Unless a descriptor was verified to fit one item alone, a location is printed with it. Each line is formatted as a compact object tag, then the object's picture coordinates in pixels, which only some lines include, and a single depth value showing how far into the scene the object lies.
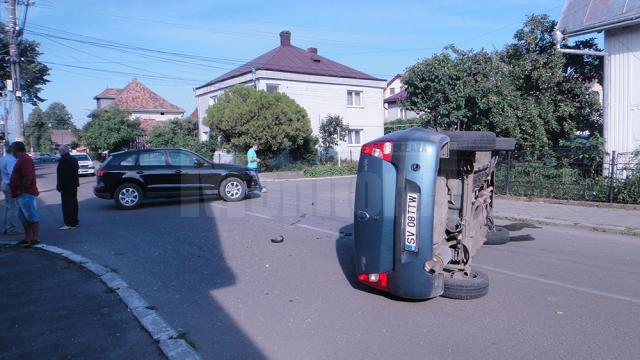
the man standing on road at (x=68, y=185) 10.45
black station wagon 13.29
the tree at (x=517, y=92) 15.42
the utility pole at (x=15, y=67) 22.17
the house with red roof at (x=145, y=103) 60.97
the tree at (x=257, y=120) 25.38
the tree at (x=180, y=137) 32.28
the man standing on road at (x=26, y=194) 8.92
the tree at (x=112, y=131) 38.94
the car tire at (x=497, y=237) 8.34
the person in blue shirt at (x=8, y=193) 10.39
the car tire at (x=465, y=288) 5.41
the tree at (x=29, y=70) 35.56
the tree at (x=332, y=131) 30.21
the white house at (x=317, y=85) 32.03
